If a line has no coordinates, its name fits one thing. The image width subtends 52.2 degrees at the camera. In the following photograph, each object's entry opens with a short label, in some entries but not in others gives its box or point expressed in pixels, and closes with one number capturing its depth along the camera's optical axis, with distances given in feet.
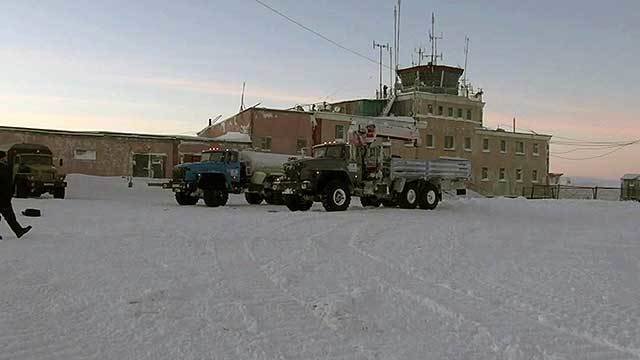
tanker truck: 78.12
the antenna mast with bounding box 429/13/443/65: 194.28
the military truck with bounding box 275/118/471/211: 66.95
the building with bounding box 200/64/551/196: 184.24
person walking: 36.50
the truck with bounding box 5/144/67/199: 87.81
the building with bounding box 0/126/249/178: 127.54
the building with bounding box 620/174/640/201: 155.28
